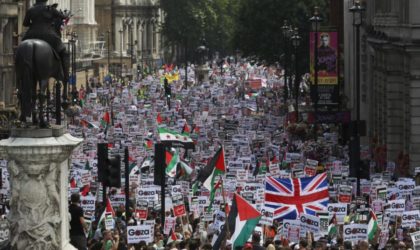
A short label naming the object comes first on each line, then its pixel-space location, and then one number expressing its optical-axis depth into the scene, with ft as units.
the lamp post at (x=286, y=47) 278.19
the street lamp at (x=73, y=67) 300.28
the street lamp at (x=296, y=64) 237.86
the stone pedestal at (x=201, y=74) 511.40
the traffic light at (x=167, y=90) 337.15
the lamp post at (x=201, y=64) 490.32
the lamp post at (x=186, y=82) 431.64
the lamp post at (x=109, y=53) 517.96
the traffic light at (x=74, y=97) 281.25
